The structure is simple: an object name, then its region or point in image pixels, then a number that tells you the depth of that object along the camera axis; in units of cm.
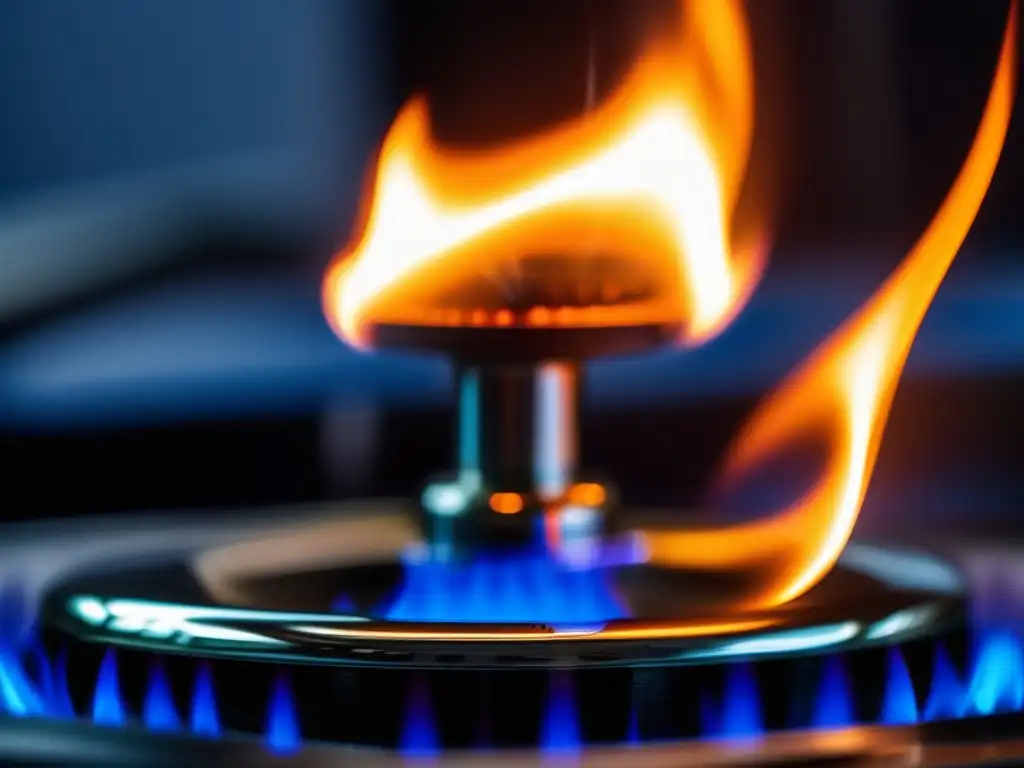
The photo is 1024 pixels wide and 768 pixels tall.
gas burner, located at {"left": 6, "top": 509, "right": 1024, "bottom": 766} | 34
